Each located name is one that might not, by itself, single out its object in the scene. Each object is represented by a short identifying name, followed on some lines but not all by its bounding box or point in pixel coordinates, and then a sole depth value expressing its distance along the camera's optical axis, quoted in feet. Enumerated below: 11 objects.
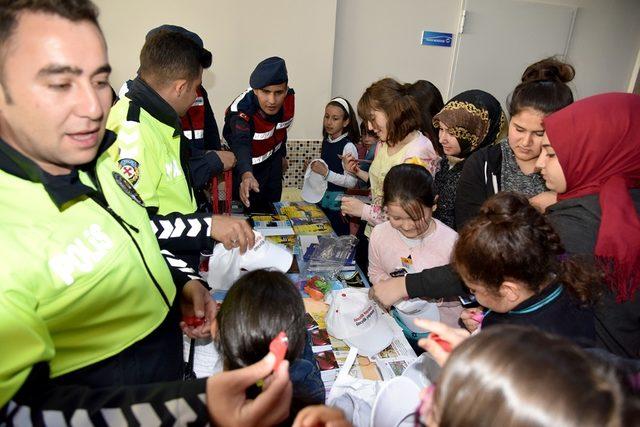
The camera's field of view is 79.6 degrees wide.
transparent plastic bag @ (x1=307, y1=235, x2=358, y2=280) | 6.87
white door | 15.01
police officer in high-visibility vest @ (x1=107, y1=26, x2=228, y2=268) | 4.93
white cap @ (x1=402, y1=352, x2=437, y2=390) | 4.13
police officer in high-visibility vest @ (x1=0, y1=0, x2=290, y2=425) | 2.36
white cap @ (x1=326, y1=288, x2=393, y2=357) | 5.11
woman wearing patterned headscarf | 7.02
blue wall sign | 14.88
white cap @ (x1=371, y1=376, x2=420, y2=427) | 3.50
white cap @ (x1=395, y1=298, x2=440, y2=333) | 5.68
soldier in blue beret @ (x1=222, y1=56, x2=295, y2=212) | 9.80
